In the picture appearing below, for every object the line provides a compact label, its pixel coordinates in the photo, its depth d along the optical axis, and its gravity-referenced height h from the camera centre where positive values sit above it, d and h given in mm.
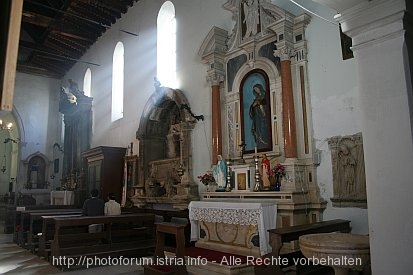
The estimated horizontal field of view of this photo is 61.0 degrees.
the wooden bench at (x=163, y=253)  4746 -864
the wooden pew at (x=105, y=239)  5746 -901
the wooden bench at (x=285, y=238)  3855 -531
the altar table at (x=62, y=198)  12508 -196
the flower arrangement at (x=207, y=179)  6820 +228
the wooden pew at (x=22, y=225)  8211 -778
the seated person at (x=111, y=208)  7195 -327
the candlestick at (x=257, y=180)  5887 +161
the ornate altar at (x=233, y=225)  5074 -551
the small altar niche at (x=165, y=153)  8041 +991
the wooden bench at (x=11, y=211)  10125 -563
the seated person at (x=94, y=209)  6906 -327
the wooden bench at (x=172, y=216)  6688 -528
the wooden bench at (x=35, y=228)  7422 -780
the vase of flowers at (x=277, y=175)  5664 +241
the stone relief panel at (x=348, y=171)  4992 +261
